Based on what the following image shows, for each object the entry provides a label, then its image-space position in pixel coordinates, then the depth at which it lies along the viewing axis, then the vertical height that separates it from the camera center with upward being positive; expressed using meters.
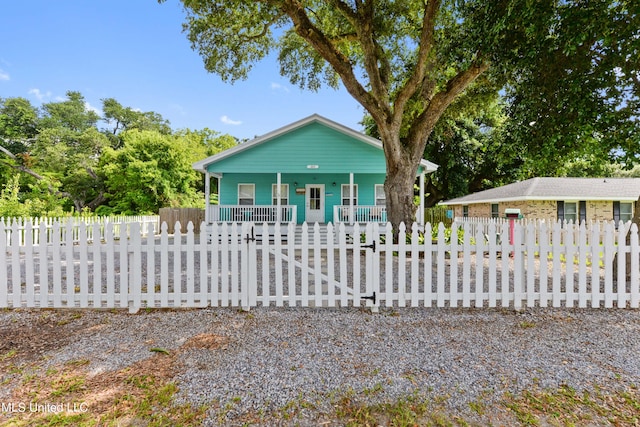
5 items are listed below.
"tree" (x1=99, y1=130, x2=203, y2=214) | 21.16 +3.18
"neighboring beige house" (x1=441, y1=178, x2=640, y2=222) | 14.54 +0.77
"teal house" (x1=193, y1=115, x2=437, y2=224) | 13.77 +2.63
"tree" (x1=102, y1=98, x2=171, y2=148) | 40.97 +13.89
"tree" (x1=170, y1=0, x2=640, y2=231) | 4.80 +4.05
